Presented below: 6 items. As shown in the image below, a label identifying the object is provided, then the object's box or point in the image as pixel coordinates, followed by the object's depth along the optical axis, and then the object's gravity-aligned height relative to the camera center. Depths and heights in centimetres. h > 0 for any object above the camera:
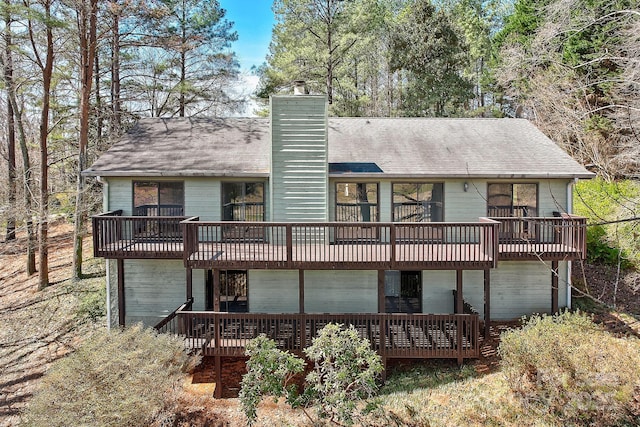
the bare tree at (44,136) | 1374 +277
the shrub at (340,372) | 686 -314
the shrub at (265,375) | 703 -321
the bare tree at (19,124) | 1399 +379
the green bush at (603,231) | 1290 -91
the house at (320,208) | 1054 -2
